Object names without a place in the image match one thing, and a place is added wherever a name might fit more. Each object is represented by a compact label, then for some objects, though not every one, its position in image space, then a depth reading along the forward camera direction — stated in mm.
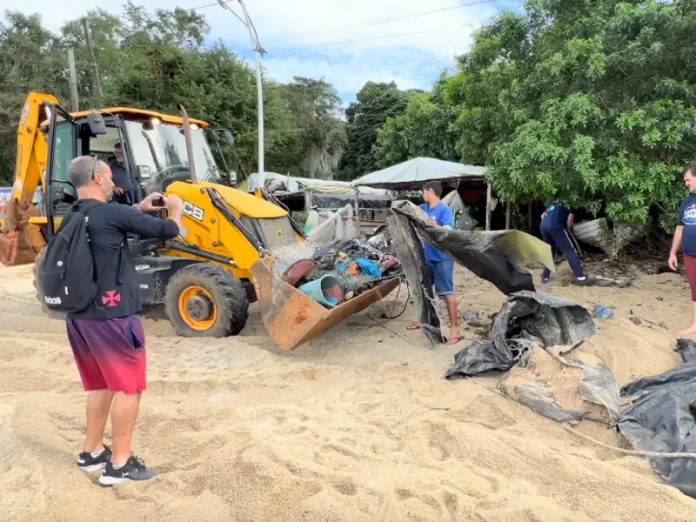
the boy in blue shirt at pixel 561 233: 7996
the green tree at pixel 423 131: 18000
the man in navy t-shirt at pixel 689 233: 5234
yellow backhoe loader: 5348
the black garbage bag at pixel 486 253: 5176
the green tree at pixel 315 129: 30672
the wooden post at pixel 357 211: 13255
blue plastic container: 5191
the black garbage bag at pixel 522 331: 4438
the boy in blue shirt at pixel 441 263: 5535
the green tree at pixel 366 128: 32125
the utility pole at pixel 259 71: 16703
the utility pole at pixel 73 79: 18486
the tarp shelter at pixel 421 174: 11852
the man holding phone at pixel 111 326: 2791
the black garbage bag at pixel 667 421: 2863
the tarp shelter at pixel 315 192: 16828
